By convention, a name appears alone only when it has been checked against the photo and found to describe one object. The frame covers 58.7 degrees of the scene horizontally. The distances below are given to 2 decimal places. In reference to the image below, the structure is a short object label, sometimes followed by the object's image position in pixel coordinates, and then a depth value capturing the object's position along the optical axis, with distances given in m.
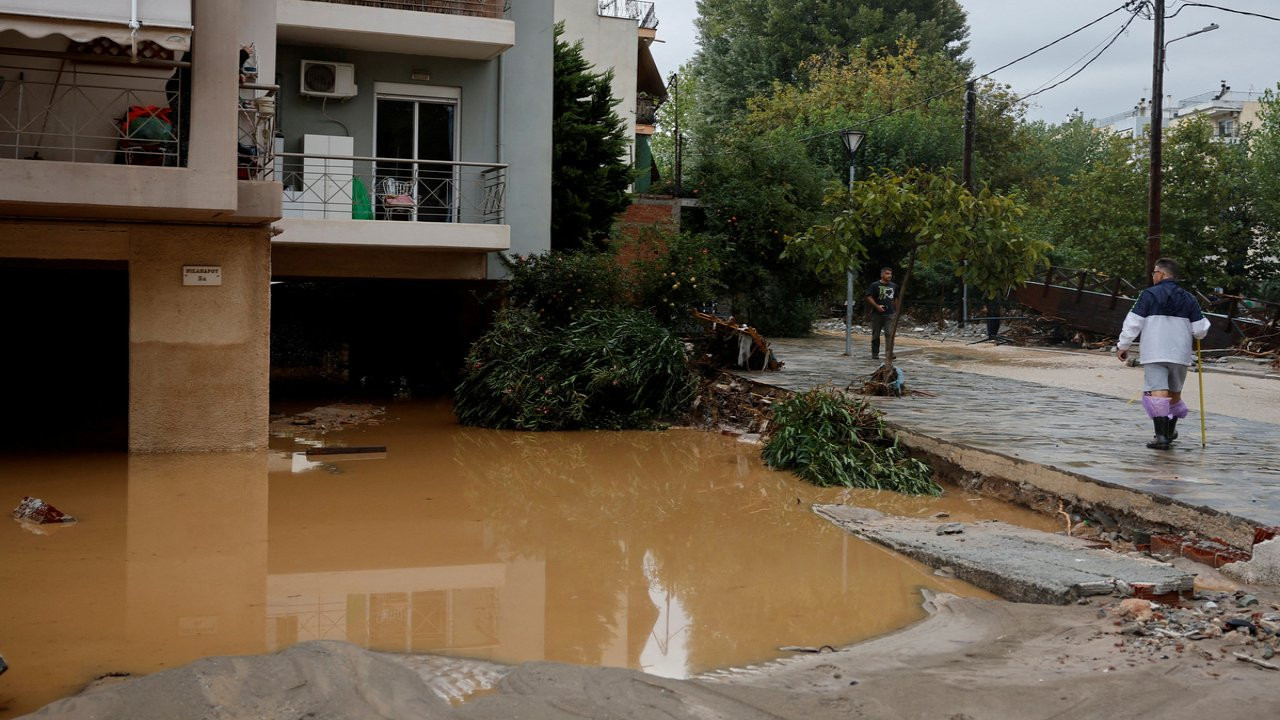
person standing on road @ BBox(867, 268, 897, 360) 20.28
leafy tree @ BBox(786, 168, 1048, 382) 15.34
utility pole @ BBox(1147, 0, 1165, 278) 25.05
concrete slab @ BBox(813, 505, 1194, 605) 6.69
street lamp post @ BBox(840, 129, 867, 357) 21.69
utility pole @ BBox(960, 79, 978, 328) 33.25
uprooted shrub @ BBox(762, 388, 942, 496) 11.23
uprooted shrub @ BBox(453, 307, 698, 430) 15.23
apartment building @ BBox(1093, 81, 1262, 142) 64.94
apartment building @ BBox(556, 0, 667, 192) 31.73
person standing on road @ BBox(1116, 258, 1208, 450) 10.91
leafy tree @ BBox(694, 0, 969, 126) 48.88
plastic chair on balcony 16.36
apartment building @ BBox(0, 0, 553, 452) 11.22
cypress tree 20.39
